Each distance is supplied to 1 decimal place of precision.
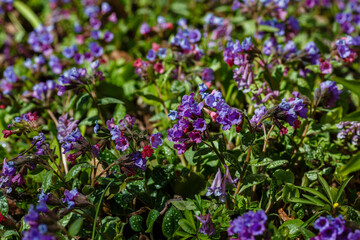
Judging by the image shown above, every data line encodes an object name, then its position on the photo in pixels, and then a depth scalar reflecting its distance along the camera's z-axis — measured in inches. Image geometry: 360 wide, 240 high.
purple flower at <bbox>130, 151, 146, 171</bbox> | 74.9
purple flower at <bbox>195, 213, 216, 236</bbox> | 68.4
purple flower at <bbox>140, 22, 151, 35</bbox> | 139.9
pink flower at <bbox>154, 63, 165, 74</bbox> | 110.4
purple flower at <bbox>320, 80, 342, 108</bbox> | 86.7
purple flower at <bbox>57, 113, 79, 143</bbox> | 88.4
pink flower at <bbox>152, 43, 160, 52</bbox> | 118.0
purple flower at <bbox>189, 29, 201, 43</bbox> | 116.3
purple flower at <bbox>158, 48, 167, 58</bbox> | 112.3
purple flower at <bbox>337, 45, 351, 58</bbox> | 98.7
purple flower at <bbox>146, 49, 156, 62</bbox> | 111.3
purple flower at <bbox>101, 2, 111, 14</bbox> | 154.6
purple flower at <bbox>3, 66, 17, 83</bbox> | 123.3
